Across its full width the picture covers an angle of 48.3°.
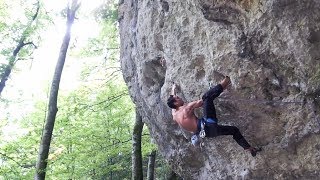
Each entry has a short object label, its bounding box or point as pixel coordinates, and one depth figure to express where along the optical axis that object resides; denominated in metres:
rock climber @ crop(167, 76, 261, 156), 5.54
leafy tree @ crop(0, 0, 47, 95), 15.94
